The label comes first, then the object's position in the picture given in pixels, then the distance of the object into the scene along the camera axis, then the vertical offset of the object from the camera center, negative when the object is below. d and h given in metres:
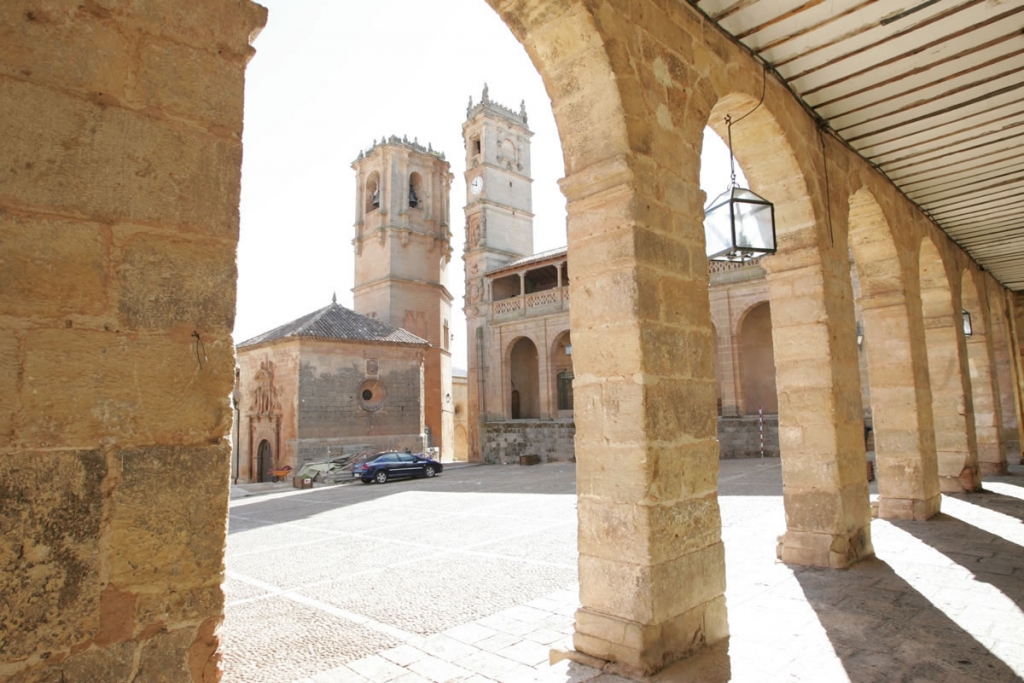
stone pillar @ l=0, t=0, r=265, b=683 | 1.34 +0.20
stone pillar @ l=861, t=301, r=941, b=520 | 6.27 -0.18
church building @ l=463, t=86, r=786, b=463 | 18.09 +2.92
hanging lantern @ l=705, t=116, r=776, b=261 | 3.91 +1.20
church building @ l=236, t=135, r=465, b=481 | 19.92 +0.82
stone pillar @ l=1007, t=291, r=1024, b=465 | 12.55 +1.17
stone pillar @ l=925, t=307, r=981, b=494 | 7.97 -0.09
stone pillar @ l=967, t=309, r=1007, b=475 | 9.78 -0.08
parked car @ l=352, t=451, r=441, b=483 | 17.08 -1.58
